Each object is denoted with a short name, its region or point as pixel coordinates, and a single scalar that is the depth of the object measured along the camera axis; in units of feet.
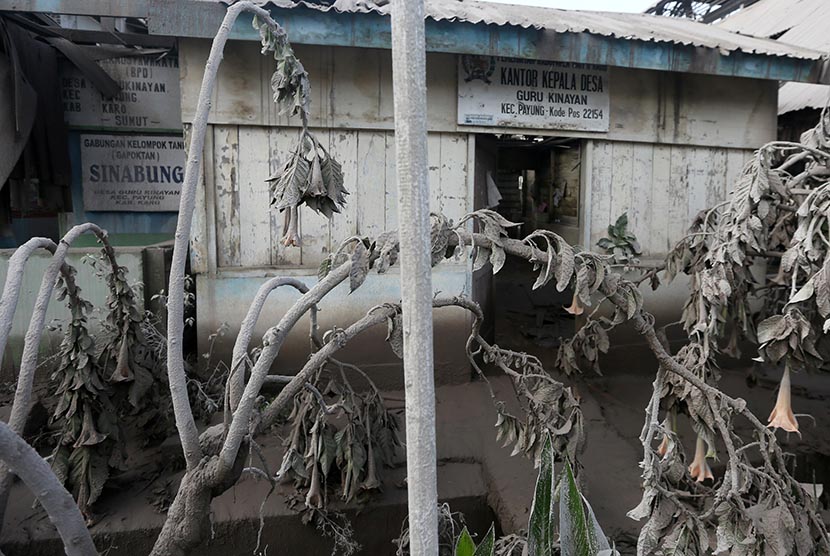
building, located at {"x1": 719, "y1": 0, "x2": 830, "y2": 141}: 20.36
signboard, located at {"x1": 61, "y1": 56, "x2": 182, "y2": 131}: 19.47
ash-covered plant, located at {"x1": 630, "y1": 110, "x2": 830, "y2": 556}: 6.06
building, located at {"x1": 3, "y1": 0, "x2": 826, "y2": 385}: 12.91
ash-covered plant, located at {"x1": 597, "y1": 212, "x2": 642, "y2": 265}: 15.43
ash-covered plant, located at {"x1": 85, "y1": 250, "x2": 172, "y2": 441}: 9.62
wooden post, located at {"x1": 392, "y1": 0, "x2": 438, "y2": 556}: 2.94
